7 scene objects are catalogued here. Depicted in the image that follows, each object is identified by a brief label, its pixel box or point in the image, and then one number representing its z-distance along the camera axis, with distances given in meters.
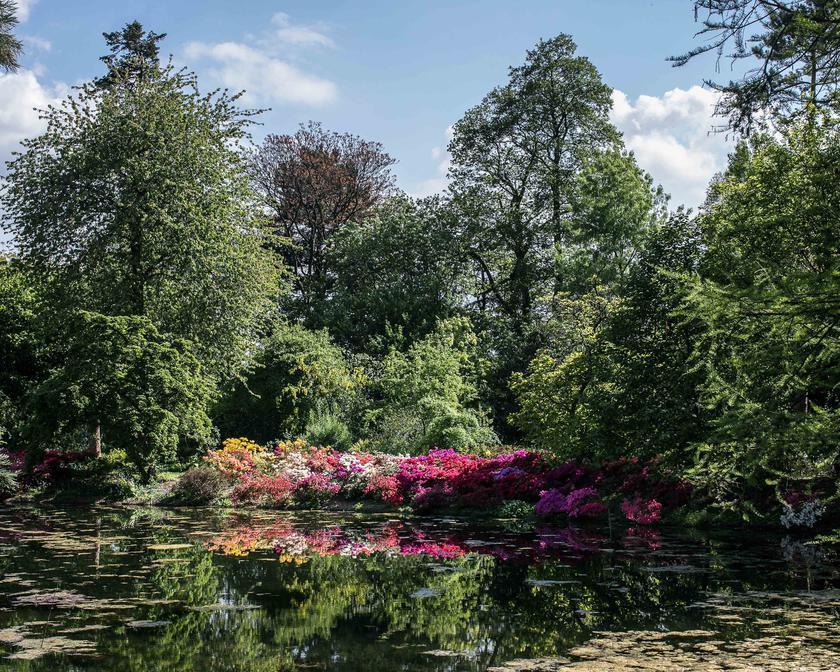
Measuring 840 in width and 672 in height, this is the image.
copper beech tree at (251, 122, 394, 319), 36.34
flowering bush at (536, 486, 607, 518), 14.69
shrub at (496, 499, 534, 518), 15.90
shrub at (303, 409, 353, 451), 24.48
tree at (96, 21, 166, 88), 37.72
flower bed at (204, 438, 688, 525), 14.95
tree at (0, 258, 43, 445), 23.31
